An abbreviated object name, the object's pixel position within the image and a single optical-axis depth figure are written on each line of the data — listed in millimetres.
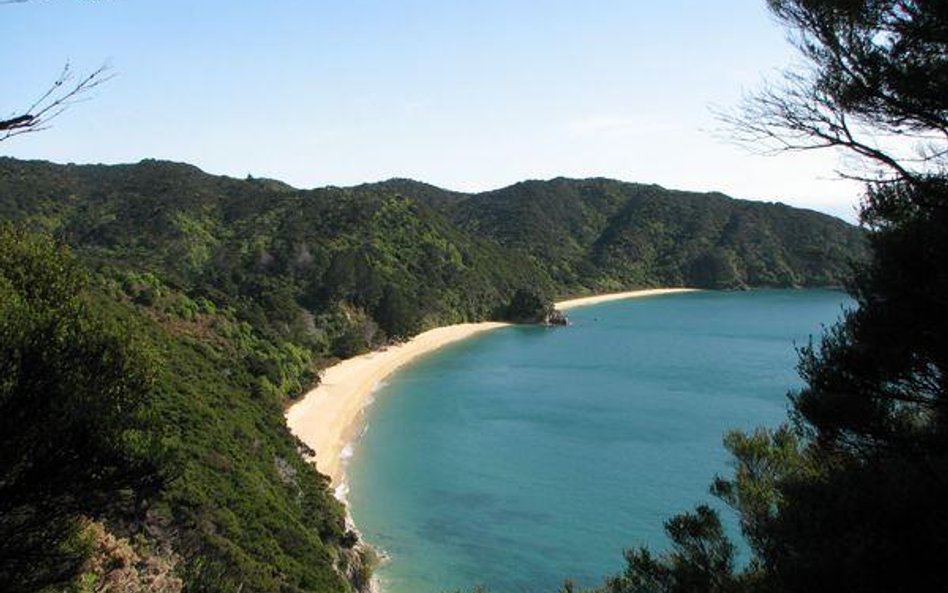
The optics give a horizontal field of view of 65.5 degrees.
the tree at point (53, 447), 7875
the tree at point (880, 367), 6566
